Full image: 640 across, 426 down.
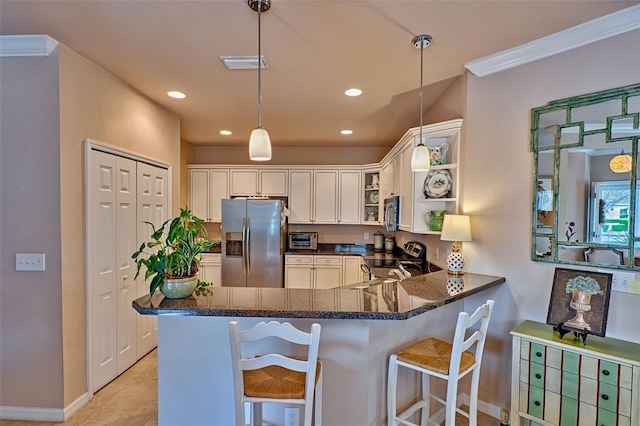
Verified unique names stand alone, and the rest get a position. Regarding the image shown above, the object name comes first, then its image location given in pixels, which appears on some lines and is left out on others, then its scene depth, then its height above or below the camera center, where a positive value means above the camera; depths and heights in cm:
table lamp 231 -22
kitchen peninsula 165 -83
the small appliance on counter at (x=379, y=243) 497 -61
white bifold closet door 243 -47
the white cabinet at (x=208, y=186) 505 +26
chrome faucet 276 -61
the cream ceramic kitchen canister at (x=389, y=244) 483 -61
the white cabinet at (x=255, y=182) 506 +33
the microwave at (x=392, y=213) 366 -10
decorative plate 266 +18
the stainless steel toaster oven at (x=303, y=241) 513 -61
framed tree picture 173 -54
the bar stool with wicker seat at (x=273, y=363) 132 -71
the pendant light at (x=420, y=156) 204 +31
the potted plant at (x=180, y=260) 161 -30
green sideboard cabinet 158 -93
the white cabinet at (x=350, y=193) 503 +17
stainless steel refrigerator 439 -55
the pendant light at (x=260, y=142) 169 +33
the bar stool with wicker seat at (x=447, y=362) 155 -82
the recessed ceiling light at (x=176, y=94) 296 +102
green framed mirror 175 +16
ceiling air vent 229 +103
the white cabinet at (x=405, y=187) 302 +17
